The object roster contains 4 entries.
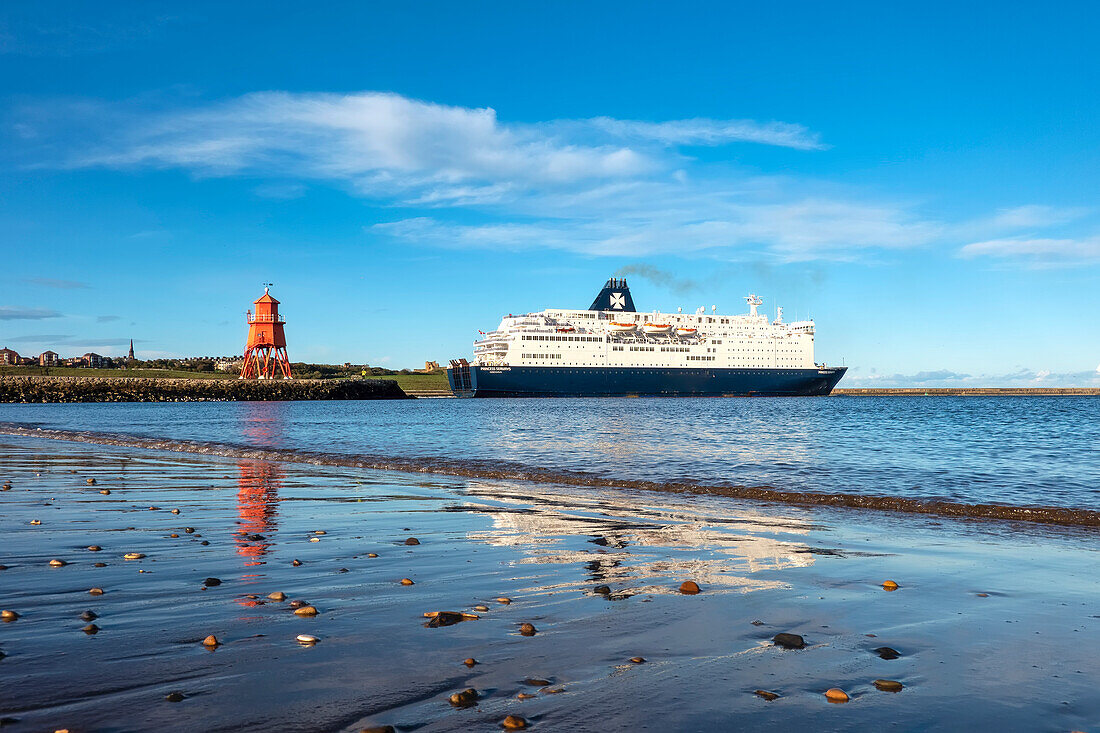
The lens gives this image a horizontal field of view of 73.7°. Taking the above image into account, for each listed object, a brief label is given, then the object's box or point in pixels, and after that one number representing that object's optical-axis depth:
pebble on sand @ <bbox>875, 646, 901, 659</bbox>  3.88
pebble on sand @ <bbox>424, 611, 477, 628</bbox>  4.29
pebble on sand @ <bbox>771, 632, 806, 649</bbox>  4.00
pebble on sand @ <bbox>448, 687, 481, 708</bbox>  3.11
